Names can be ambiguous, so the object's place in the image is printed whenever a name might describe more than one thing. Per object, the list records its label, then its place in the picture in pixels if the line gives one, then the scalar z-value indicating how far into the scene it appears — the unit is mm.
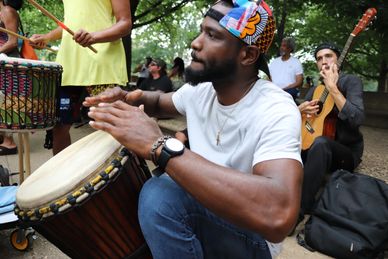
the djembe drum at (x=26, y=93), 2207
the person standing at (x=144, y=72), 8970
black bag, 2393
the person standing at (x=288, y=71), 5992
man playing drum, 1165
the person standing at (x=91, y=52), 2521
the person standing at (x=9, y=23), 3336
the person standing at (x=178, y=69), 9156
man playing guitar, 2844
